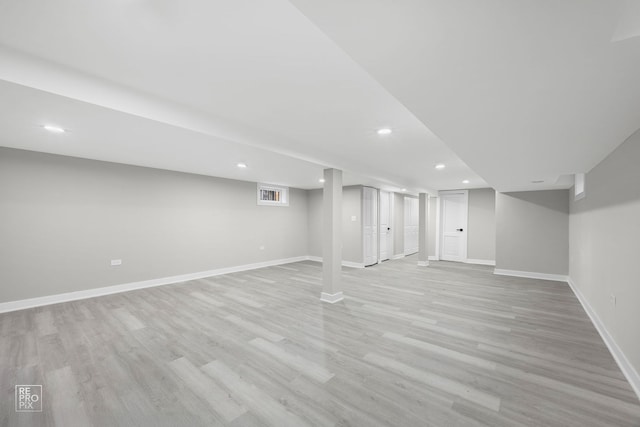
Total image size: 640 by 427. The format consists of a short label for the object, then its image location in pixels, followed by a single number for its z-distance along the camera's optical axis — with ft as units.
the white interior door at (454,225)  27.61
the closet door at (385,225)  27.30
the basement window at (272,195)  24.14
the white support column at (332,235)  14.33
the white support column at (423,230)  25.27
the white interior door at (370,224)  24.59
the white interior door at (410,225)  32.17
